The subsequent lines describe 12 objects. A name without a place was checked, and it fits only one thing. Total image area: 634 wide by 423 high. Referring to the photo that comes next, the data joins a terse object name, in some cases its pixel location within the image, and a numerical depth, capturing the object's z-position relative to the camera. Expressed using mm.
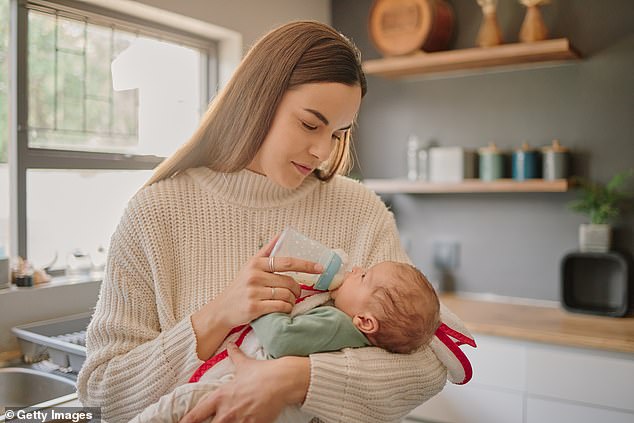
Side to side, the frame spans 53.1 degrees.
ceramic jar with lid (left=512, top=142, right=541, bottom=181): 2961
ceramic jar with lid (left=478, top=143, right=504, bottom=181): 3053
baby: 1175
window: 2416
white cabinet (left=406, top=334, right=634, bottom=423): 2381
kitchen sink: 1938
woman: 1179
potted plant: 2818
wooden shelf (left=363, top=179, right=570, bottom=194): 2828
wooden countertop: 2402
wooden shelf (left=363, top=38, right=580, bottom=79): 2777
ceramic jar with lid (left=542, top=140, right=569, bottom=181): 2893
